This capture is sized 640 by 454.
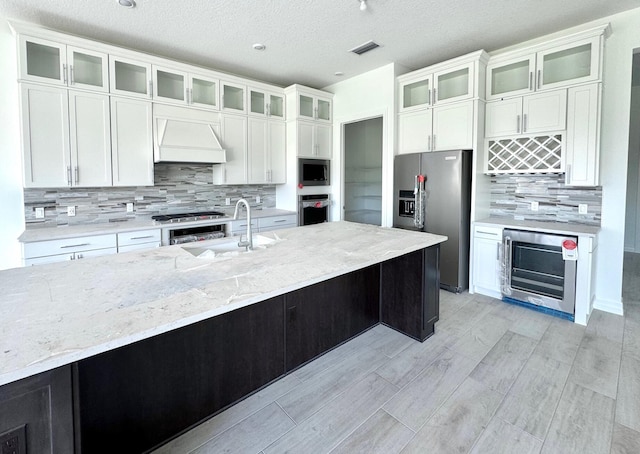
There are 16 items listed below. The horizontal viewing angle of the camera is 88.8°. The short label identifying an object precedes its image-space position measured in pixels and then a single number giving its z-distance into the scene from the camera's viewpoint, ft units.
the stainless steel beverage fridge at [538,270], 9.65
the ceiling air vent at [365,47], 11.27
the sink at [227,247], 6.69
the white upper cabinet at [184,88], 11.47
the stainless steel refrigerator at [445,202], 11.65
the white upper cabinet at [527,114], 10.15
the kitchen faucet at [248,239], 6.71
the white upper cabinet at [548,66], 9.51
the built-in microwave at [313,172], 14.99
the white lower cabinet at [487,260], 11.16
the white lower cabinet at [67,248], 8.84
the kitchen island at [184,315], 3.16
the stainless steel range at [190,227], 11.34
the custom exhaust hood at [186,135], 11.40
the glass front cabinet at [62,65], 9.12
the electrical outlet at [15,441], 2.69
